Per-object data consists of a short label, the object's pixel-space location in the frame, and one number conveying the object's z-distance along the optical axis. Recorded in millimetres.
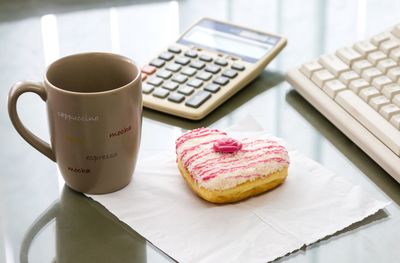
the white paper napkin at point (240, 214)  961
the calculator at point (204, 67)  1154
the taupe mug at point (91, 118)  977
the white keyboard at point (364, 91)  1076
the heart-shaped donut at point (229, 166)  991
